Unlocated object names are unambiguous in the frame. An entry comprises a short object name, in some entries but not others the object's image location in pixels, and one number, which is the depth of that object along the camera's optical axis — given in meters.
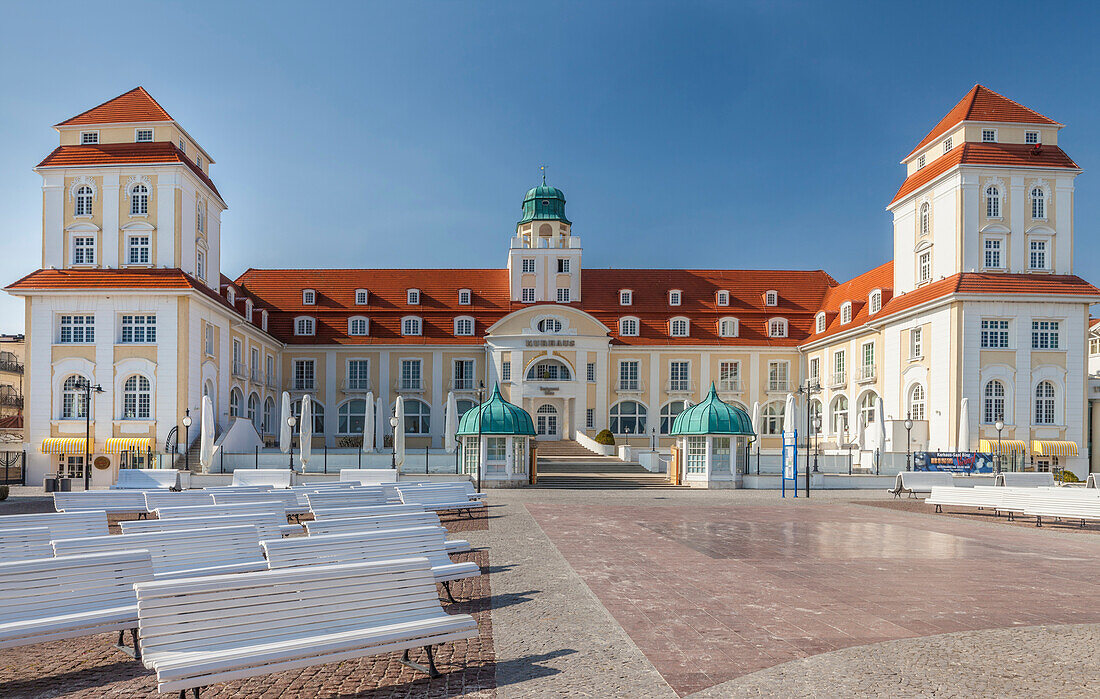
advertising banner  33.50
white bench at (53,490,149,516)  15.07
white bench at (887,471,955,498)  29.78
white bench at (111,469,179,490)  26.86
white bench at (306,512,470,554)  9.90
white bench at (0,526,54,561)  8.54
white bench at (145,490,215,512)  14.71
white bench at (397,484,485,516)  18.36
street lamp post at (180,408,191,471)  33.51
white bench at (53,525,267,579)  8.38
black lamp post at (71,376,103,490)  26.33
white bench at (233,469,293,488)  27.53
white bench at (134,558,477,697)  5.73
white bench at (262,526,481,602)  7.63
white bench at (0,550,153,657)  6.75
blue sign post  29.25
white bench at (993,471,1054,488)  29.61
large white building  39.41
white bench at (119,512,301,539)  9.78
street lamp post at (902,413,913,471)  39.97
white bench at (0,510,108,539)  10.11
